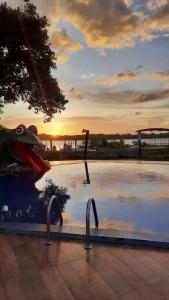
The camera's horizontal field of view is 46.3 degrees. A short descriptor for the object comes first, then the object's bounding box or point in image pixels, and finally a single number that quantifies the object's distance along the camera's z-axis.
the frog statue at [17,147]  8.63
